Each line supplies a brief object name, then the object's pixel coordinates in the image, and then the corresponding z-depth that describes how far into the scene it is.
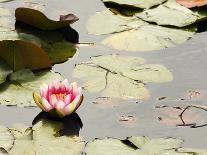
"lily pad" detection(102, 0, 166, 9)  5.54
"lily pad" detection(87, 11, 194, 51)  4.97
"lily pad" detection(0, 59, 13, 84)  4.35
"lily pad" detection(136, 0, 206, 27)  5.28
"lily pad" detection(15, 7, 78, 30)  4.97
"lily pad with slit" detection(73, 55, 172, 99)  4.32
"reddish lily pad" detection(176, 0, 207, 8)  5.52
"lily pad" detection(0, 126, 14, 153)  3.71
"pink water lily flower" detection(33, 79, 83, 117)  3.97
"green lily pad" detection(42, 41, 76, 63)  4.79
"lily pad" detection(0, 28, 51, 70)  4.51
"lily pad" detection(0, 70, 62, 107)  4.16
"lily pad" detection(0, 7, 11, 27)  5.25
